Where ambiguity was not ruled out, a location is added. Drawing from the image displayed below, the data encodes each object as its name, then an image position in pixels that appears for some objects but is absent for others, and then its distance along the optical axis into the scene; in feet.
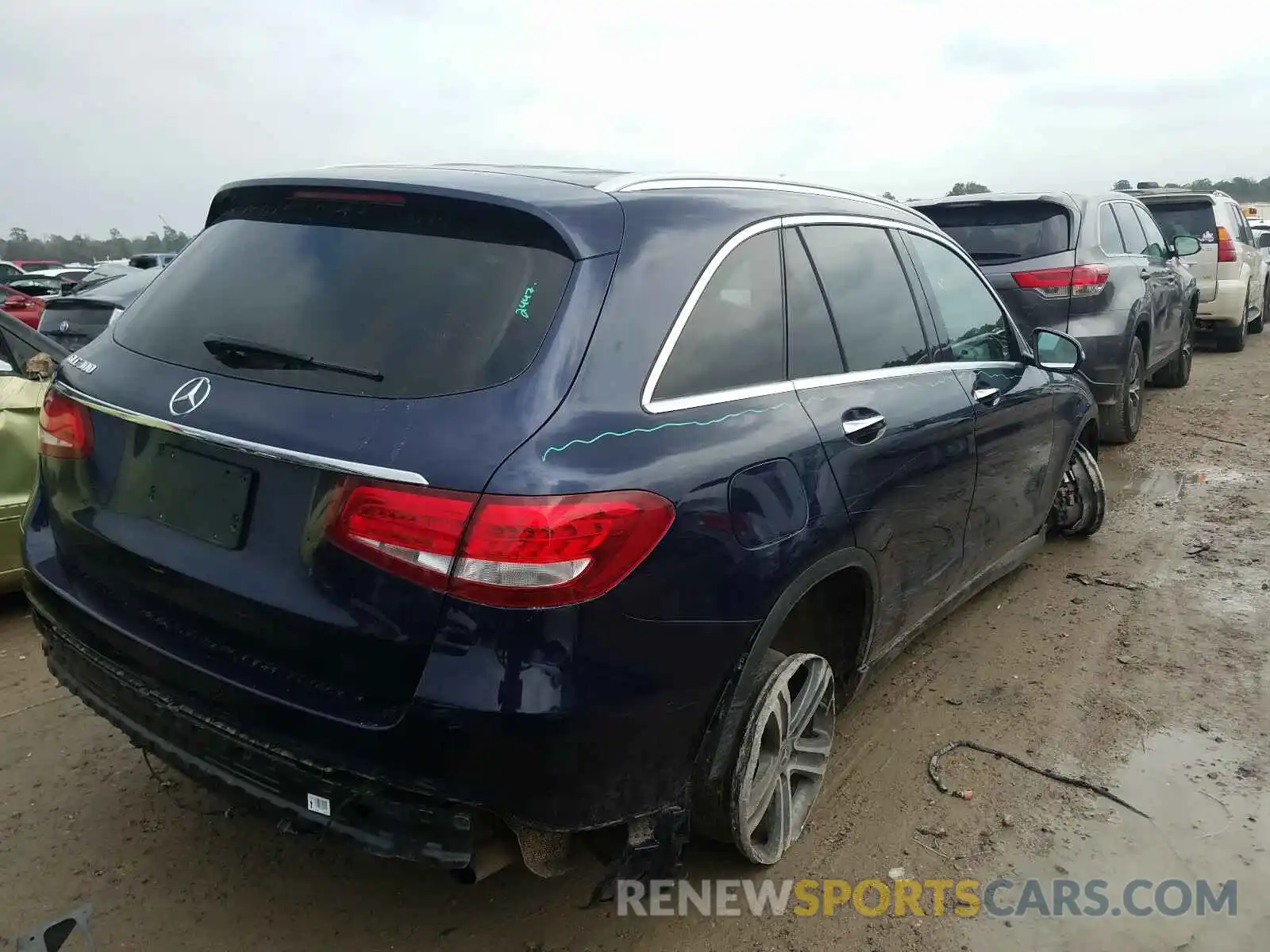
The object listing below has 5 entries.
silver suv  38.81
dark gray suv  21.74
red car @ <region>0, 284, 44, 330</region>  43.39
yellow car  13.83
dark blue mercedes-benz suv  6.22
